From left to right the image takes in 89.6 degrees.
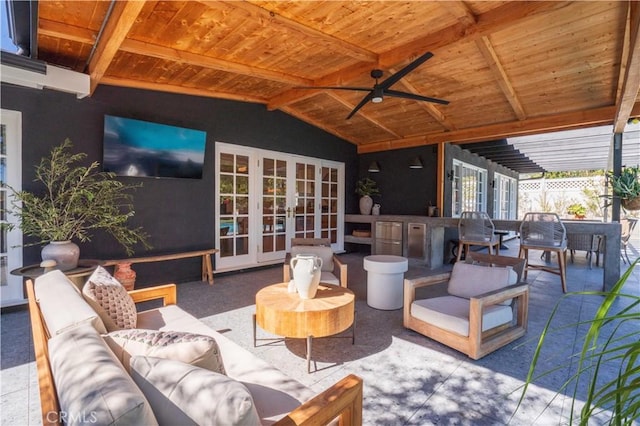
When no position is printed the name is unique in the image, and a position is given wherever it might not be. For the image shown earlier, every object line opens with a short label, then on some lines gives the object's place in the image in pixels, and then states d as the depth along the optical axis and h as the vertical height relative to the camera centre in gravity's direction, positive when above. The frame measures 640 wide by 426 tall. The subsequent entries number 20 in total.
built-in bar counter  4.38 -0.36
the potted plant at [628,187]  4.47 +0.34
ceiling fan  3.21 +1.31
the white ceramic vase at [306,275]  2.53 -0.51
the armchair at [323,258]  3.48 -0.59
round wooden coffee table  2.31 -0.77
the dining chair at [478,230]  5.18 -0.33
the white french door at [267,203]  5.43 +0.13
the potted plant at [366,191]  7.38 +0.44
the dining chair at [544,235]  4.48 -0.36
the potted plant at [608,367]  0.66 -1.13
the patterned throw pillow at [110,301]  1.83 -0.55
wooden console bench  3.89 -0.66
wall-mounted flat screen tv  4.11 +0.82
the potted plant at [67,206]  3.15 +0.02
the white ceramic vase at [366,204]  7.36 +0.14
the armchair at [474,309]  2.53 -0.85
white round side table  3.61 -0.83
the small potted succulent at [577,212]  8.02 -0.02
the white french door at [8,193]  3.60 +0.18
